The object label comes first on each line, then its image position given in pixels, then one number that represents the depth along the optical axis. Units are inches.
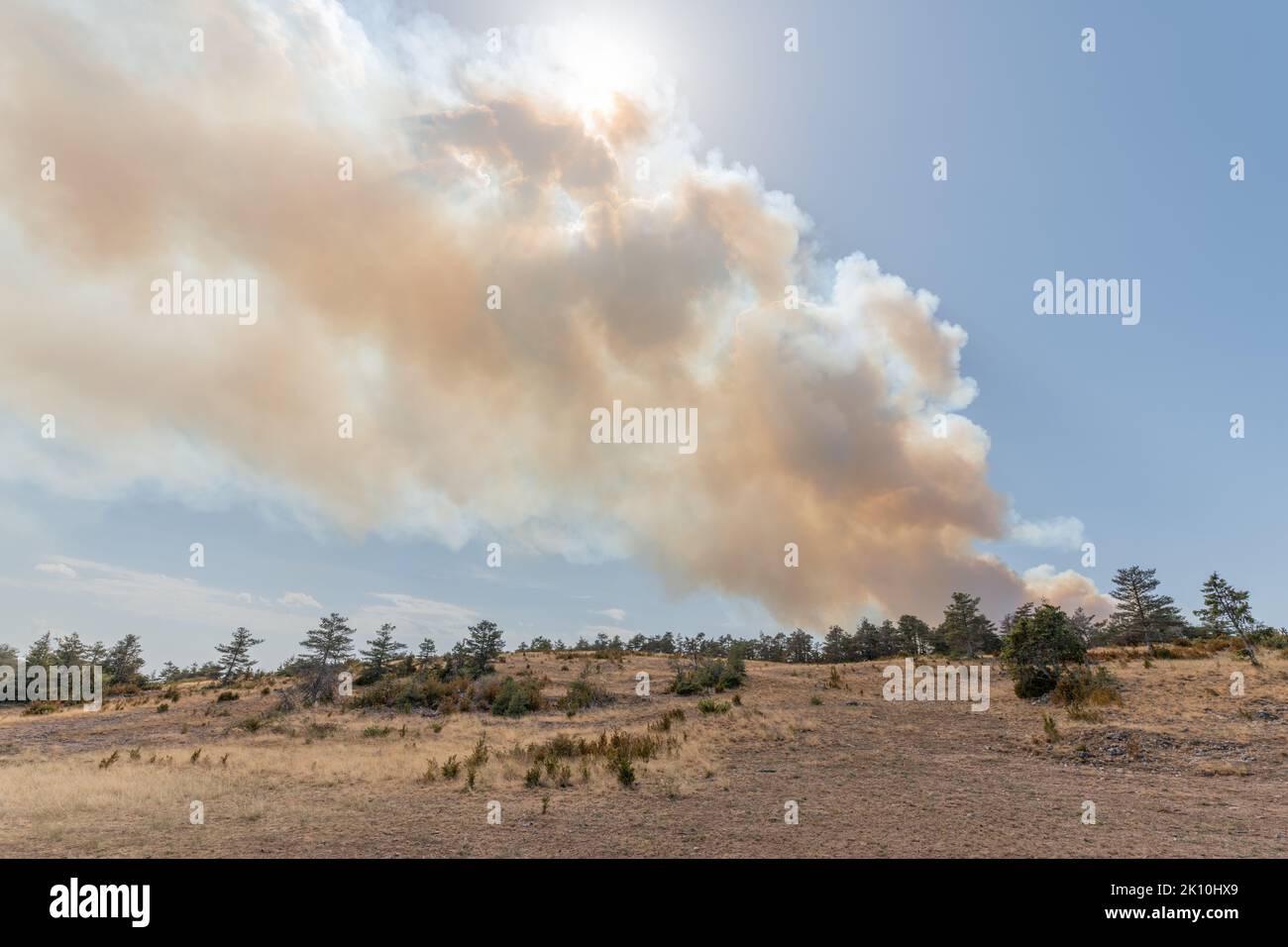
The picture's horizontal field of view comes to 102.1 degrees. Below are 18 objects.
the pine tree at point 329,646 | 1604.3
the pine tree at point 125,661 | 2232.5
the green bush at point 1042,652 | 1024.2
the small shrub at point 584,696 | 1330.0
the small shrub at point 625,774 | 556.1
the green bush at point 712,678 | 1428.4
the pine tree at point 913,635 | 2632.9
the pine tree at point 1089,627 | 2518.1
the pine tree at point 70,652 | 2325.3
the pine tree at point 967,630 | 2177.7
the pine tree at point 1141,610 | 2283.5
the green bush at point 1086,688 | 884.0
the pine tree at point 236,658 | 2303.2
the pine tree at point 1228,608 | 1360.7
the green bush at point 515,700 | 1288.1
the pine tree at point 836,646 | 2859.5
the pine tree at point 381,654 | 1754.4
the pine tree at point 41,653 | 2338.8
